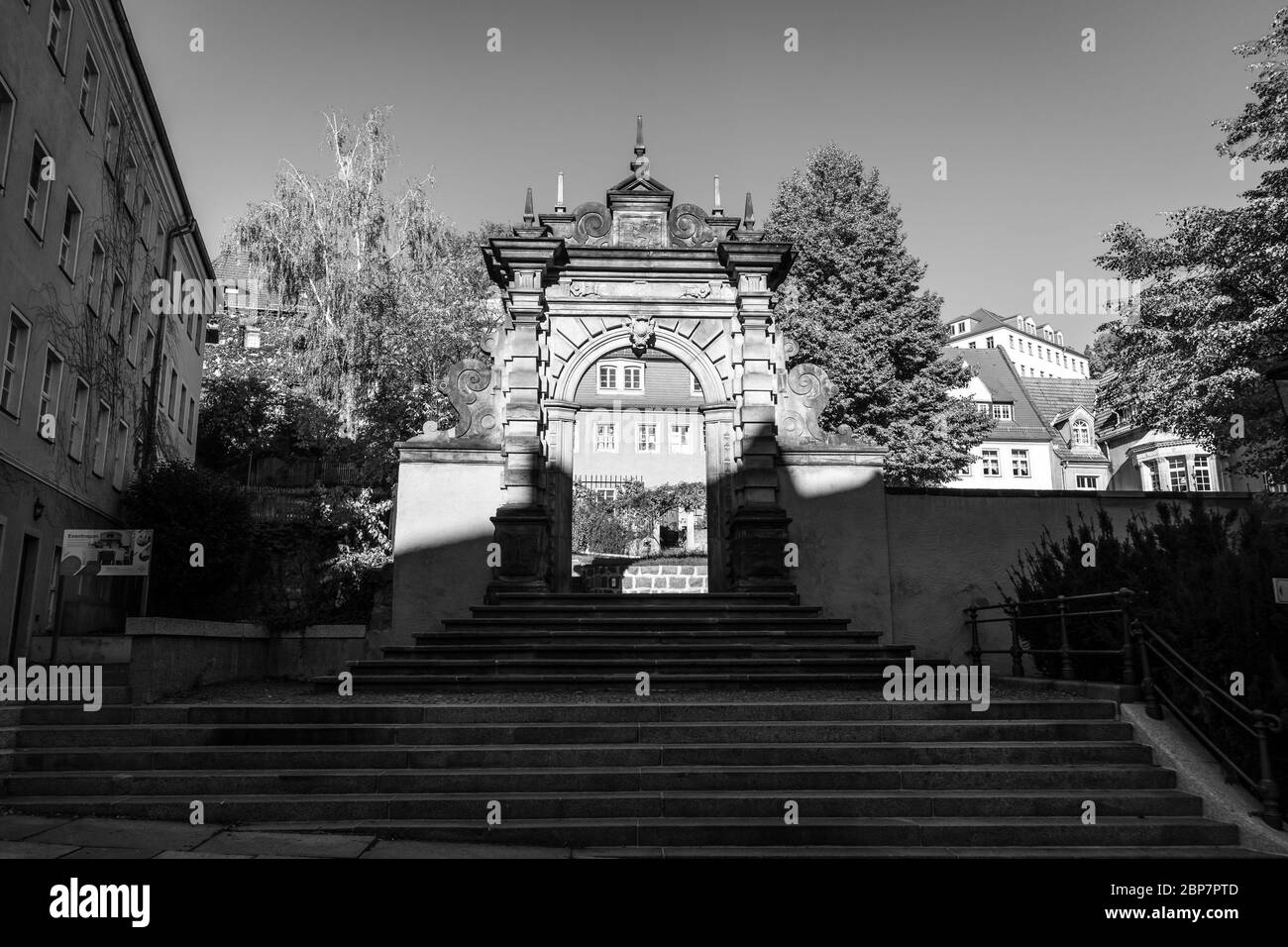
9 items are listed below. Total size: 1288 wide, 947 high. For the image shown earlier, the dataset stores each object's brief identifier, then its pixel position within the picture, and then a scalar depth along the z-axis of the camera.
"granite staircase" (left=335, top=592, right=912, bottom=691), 11.21
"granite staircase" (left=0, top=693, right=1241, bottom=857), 7.06
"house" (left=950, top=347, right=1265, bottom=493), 38.78
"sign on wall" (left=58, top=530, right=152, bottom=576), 11.87
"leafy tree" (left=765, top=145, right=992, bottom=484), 27.50
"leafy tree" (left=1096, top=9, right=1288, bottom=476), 18.05
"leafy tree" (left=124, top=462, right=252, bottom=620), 22.00
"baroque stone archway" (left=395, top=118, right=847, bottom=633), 15.53
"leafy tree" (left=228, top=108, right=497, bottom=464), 27.84
